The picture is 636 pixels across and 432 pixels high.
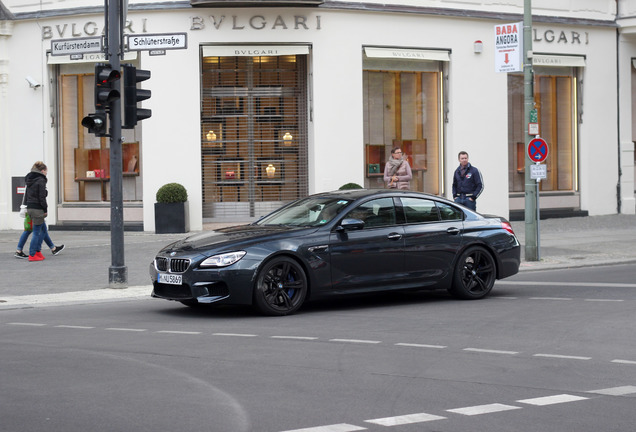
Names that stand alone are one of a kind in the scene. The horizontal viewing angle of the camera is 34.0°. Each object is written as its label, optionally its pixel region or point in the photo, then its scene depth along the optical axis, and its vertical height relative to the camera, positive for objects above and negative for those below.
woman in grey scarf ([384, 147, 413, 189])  20.72 +0.05
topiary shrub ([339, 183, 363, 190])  23.63 -0.25
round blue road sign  17.95 +0.39
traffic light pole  14.70 +0.17
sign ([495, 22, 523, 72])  18.11 +2.20
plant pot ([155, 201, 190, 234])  23.25 -0.89
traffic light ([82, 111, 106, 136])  14.57 +0.79
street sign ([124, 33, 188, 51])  15.02 +1.97
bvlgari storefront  23.78 +1.62
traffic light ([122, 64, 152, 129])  14.68 +1.15
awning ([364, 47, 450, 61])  24.70 +2.91
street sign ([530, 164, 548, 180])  17.98 +0.03
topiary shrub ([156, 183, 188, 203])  23.25 -0.37
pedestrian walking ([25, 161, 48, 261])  18.27 -0.49
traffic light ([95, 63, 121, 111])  14.44 +1.30
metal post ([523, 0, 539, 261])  18.03 -0.16
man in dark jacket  19.62 -0.20
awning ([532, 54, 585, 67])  26.77 +2.91
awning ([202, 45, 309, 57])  23.55 +2.85
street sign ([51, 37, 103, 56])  14.78 +1.92
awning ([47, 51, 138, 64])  24.09 +2.81
